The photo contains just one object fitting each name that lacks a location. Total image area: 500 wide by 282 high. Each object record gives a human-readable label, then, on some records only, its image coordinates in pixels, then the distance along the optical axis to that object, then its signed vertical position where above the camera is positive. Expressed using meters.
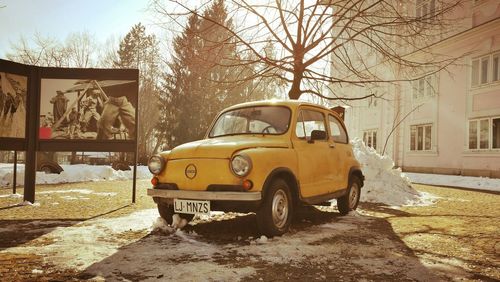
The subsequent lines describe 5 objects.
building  17.03 +2.27
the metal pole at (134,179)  8.03 -0.74
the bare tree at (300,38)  9.73 +2.94
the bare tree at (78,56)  39.81 +8.92
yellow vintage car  4.69 -0.25
